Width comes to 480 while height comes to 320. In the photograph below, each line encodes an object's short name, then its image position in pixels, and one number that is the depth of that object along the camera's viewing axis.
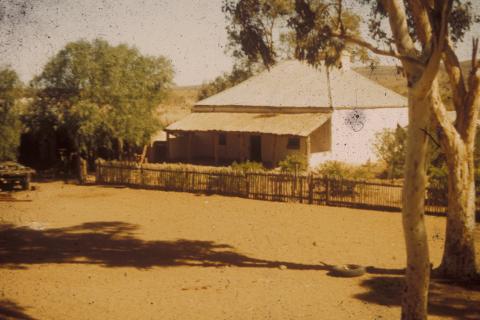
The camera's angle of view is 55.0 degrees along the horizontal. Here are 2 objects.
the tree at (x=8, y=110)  23.00
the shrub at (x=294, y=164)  21.50
